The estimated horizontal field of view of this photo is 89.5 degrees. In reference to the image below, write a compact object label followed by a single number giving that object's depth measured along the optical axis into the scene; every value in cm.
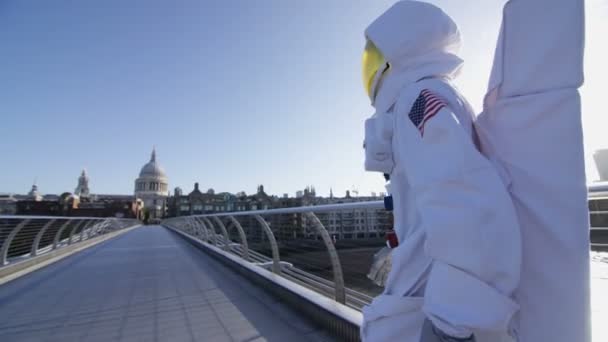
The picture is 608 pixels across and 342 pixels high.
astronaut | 58
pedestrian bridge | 192
